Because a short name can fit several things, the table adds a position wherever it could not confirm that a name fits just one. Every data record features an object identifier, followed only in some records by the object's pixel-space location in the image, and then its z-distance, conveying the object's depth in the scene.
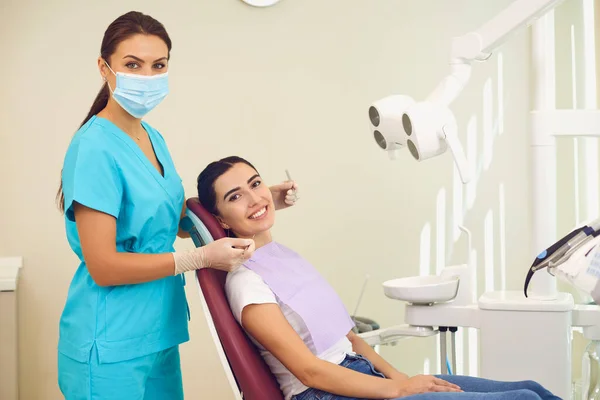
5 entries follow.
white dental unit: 1.97
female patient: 1.54
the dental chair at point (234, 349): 1.55
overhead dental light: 1.82
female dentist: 1.56
